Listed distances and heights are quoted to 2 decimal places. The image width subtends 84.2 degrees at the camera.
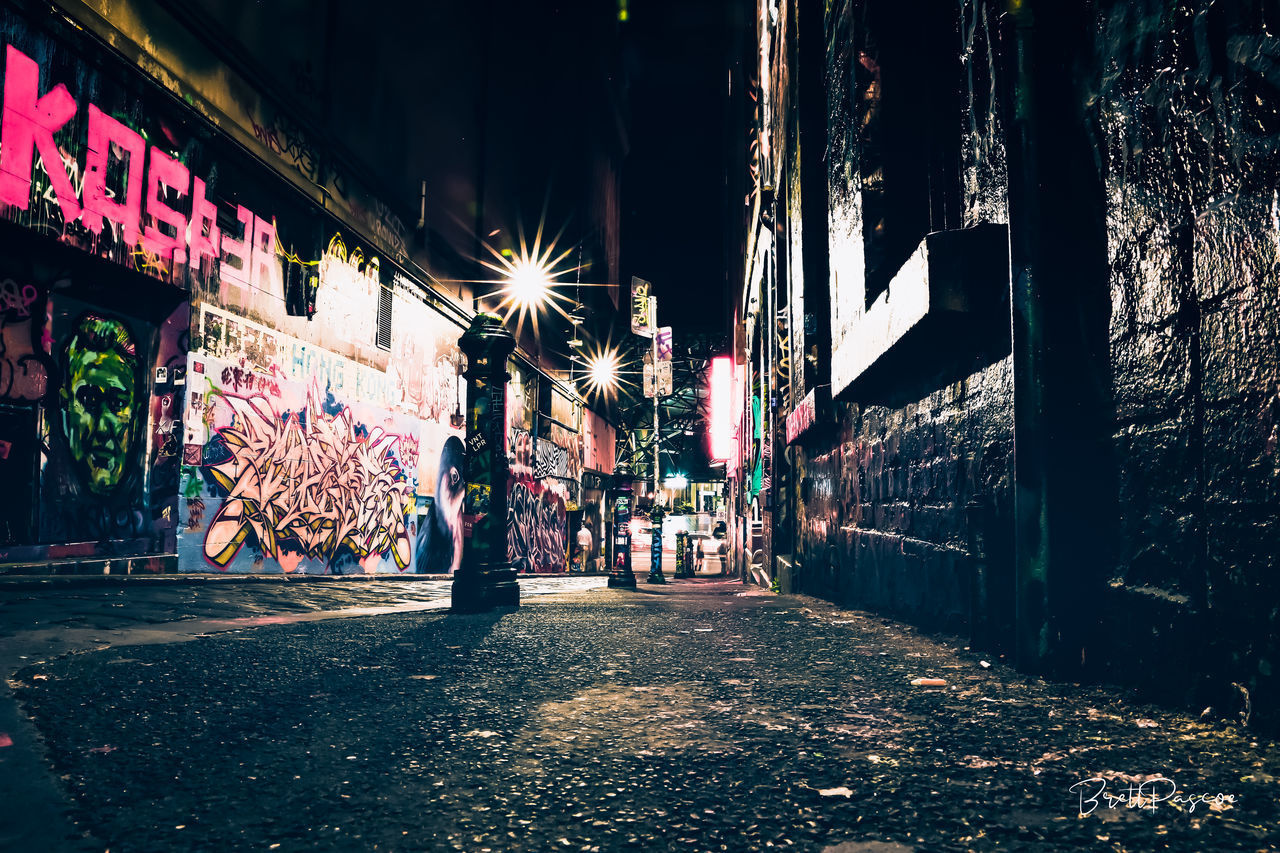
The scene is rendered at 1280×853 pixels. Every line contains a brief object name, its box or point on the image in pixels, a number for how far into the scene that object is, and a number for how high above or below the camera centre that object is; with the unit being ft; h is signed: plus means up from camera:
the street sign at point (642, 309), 111.34 +28.79
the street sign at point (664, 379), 109.19 +17.16
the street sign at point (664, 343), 109.09 +22.67
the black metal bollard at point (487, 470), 21.18 +0.64
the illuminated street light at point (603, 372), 97.40 +17.32
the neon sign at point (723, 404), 89.70 +11.33
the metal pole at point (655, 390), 108.49 +15.39
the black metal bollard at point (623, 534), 51.57 -3.41
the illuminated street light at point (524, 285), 47.57 +15.62
